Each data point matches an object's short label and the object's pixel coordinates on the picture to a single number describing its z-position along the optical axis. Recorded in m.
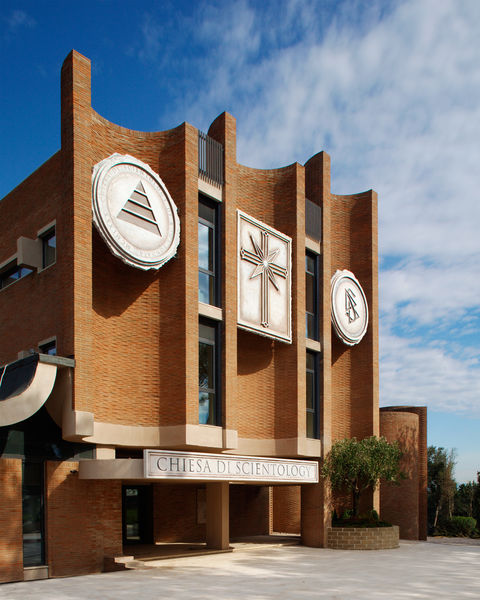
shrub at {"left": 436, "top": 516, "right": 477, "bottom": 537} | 36.31
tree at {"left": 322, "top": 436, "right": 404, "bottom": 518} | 25.11
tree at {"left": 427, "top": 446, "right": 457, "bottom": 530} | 46.28
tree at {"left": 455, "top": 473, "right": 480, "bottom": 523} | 42.94
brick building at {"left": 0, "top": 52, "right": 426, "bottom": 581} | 17.23
